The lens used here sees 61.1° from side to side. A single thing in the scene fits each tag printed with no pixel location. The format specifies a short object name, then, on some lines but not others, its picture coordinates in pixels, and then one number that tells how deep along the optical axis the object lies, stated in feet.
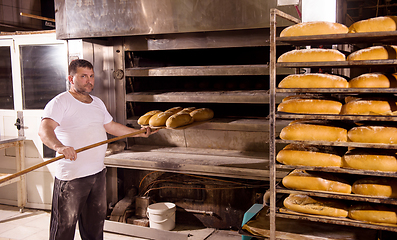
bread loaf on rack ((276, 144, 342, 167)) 5.87
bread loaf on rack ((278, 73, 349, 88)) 5.87
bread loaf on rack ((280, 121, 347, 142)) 5.85
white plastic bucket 10.67
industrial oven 9.69
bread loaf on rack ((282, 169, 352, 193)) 5.91
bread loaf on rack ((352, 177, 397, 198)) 5.57
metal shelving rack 5.41
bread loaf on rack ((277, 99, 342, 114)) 5.92
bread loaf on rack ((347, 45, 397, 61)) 5.64
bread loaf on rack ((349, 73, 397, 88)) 5.61
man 7.90
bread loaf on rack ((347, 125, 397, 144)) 5.47
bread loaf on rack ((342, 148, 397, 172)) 5.50
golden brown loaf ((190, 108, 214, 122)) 10.37
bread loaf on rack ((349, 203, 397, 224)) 5.59
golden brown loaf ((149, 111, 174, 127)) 9.71
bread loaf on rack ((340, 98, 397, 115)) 5.59
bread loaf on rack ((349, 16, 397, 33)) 5.55
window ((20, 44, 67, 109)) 12.87
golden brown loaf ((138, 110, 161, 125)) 10.31
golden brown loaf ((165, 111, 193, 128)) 9.19
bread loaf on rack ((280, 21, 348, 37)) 5.82
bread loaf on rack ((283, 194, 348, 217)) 5.95
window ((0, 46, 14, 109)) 13.84
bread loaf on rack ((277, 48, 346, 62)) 5.86
